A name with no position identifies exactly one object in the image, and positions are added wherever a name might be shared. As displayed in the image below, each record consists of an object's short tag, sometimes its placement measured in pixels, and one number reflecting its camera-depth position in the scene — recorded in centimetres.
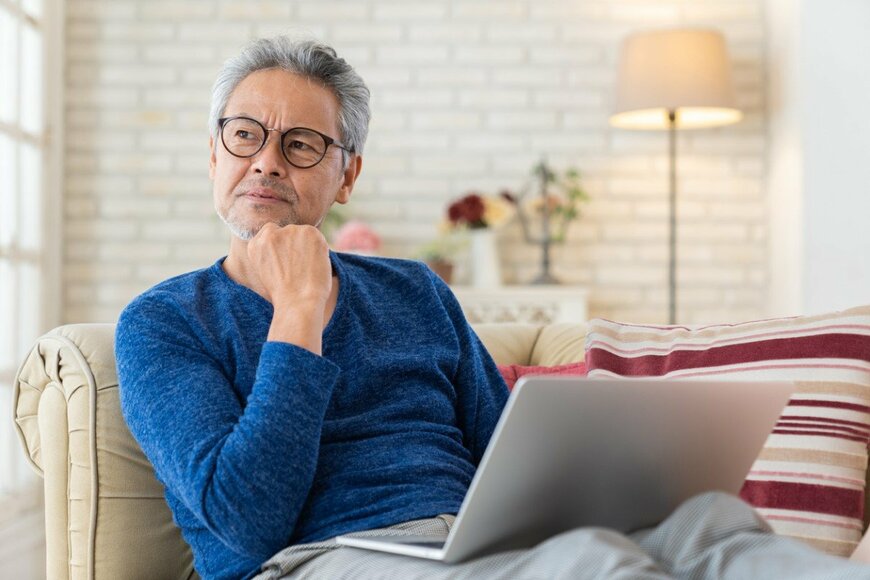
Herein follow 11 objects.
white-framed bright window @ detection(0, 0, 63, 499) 348
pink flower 383
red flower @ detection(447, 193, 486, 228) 386
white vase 391
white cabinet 384
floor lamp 372
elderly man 107
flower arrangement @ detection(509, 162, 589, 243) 398
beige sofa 158
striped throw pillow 158
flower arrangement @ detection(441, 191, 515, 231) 387
